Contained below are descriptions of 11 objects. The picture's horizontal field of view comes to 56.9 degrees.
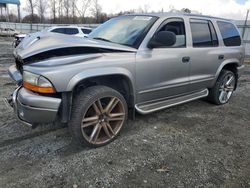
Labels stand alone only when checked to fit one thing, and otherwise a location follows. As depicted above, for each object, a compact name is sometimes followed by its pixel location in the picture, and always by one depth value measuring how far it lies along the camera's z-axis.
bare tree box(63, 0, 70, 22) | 54.47
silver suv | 2.72
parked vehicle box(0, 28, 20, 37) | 29.73
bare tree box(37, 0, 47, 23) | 54.05
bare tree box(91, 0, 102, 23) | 51.69
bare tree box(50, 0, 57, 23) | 54.69
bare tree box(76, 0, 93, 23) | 53.91
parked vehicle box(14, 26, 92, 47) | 12.59
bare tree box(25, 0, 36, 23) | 53.21
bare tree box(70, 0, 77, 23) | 53.96
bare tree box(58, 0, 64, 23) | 54.91
